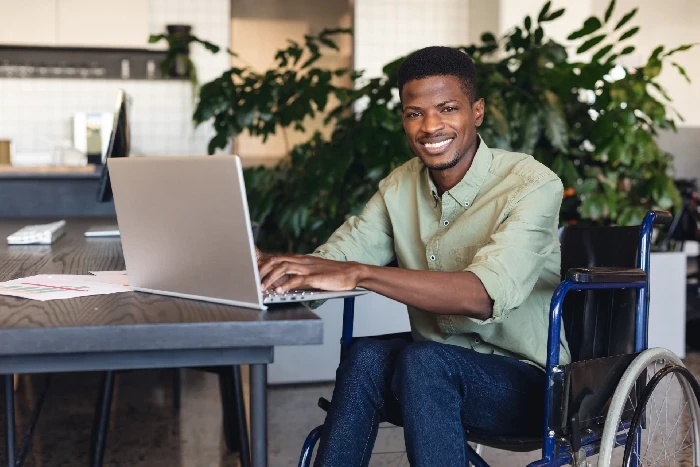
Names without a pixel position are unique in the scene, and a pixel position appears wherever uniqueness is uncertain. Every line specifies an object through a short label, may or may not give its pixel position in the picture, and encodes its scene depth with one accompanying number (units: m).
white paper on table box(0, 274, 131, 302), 1.28
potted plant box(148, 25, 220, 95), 3.41
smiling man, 1.39
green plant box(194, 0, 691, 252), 3.16
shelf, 6.29
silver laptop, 1.10
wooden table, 1.00
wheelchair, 1.44
